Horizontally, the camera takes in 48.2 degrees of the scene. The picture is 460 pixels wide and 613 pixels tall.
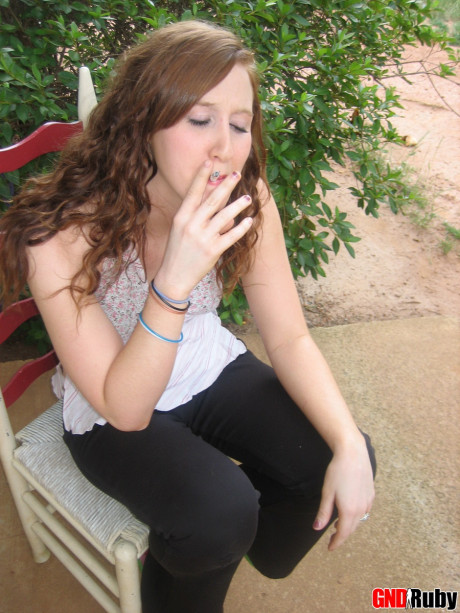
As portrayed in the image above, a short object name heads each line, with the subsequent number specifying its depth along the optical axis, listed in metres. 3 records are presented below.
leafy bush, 1.66
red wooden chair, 1.17
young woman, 1.08
